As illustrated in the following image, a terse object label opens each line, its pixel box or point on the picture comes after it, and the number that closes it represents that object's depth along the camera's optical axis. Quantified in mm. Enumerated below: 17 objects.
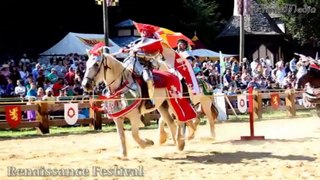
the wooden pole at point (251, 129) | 13997
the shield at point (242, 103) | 20886
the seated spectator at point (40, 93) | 18278
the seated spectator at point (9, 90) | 19914
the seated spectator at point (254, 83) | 24273
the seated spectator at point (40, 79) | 19922
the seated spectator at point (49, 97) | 17797
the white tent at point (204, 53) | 35634
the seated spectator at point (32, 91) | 18623
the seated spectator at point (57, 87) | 19375
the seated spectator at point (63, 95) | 18492
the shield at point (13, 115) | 16406
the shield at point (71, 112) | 17141
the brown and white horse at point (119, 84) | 10867
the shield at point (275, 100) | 21812
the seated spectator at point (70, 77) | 20561
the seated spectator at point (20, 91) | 19234
